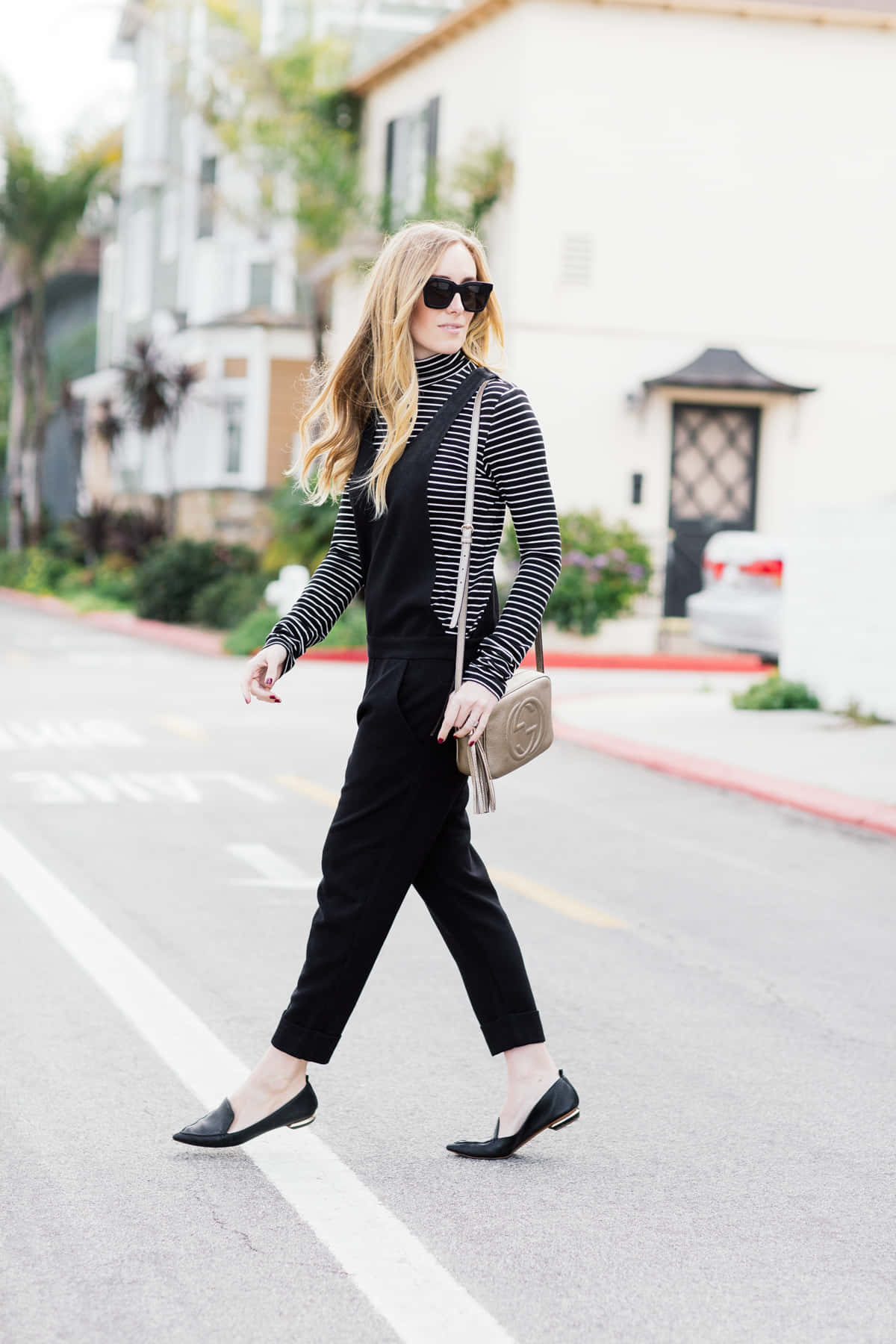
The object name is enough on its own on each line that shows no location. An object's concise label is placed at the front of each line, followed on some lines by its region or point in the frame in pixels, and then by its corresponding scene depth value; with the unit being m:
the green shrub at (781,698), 15.23
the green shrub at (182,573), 28.25
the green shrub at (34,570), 37.91
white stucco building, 24.23
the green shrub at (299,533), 26.30
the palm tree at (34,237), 41.38
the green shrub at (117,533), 34.06
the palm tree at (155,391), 33.78
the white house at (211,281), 31.55
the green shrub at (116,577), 32.75
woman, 4.25
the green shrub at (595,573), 23.17
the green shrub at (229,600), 25.55
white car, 17.27
